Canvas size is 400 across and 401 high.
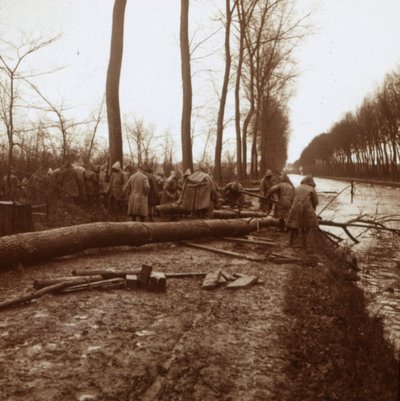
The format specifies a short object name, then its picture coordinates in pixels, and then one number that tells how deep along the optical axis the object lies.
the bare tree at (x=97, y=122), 21.30
